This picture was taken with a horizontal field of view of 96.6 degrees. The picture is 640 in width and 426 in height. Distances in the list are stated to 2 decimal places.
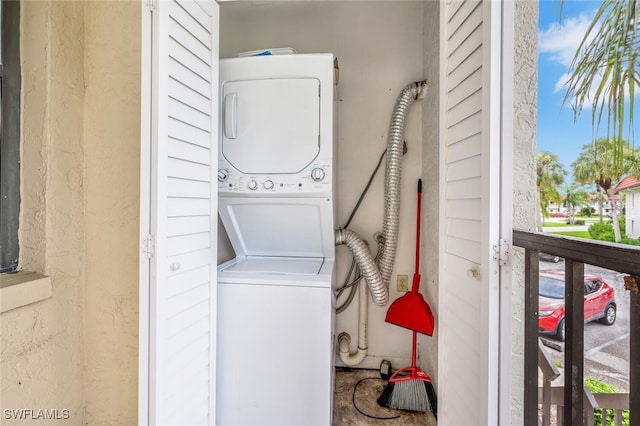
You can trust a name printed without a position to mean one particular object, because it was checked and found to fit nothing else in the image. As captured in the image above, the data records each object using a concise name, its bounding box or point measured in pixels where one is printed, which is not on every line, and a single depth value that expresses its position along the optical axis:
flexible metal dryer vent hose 2.04
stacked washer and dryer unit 1.52
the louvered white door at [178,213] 1.08
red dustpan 1.85
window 1.24
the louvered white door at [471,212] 0.95
